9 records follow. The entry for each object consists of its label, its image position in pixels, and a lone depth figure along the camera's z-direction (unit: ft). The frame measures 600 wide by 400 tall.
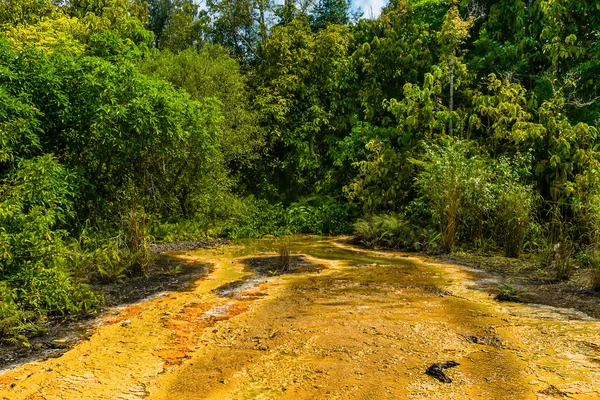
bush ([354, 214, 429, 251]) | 30.27
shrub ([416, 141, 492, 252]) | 26.91
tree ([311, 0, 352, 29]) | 62.03
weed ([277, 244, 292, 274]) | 22.11
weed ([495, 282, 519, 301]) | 15.52
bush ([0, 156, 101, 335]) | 13.19
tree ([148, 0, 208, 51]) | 63.77
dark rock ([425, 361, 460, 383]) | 9.07
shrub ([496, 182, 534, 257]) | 24.59
